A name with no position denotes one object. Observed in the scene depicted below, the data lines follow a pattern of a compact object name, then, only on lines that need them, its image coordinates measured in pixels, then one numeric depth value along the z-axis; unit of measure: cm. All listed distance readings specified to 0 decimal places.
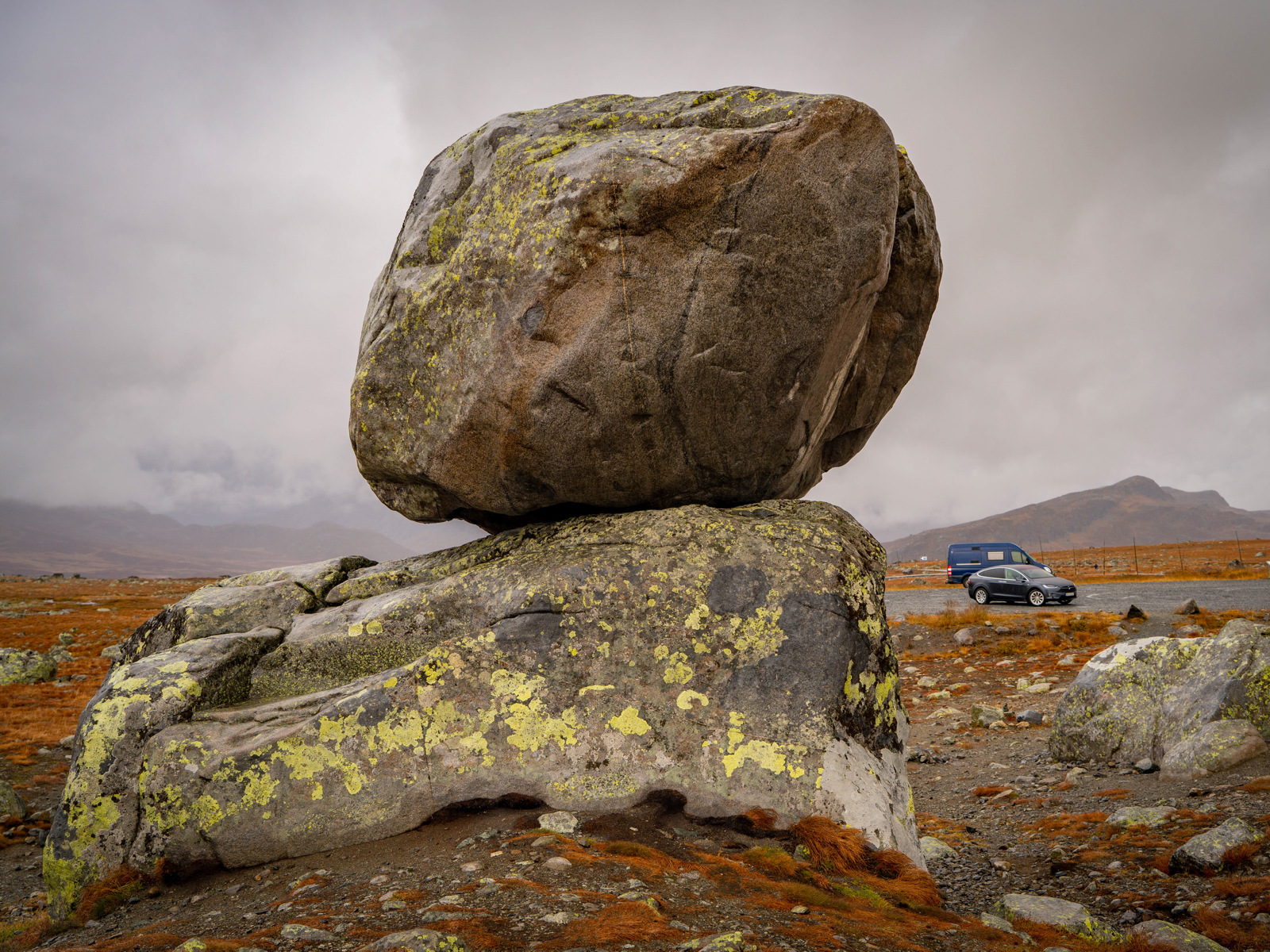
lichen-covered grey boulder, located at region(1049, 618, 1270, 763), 1019
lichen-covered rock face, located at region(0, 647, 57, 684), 2681
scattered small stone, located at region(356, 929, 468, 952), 397
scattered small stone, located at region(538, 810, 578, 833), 651
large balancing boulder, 781
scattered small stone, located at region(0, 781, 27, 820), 1269
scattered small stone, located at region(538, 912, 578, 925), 459
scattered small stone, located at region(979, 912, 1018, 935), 580
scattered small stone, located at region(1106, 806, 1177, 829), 842
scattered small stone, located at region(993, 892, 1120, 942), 565
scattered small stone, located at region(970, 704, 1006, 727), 1559
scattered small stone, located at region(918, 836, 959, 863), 859
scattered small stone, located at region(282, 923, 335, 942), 451
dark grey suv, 3503
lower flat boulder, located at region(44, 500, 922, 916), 683
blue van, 5047
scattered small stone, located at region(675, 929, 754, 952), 410
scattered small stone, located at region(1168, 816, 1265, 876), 666
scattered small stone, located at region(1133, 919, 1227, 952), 511
